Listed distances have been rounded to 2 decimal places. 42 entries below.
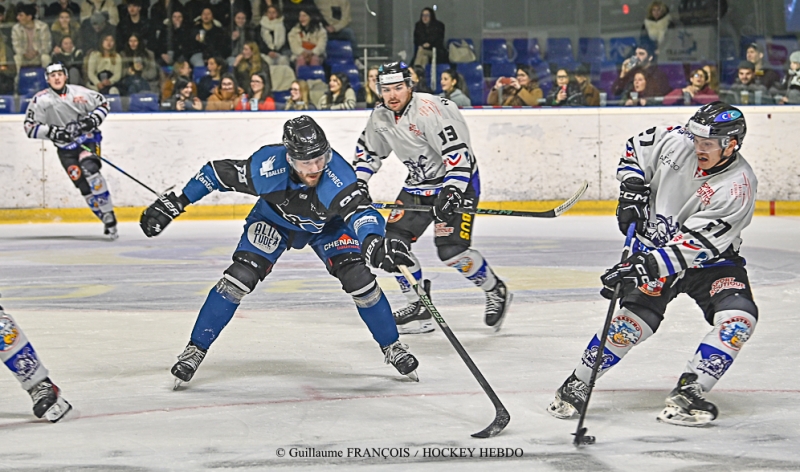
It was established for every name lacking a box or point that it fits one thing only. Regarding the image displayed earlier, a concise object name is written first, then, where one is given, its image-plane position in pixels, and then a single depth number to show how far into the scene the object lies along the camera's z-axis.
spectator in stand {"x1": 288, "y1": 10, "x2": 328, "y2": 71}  19.73
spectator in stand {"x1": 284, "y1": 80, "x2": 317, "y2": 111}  19.19
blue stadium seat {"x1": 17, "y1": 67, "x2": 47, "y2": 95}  19.02
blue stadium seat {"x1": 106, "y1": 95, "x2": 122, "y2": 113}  18.86
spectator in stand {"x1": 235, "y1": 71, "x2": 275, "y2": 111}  19.05
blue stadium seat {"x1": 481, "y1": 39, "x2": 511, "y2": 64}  19.53
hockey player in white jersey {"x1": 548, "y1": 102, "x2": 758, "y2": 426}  6.23
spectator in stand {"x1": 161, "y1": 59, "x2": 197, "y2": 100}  19.11
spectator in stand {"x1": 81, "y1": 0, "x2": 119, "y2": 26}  19.47
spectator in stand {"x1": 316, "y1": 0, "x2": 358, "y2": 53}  19.69
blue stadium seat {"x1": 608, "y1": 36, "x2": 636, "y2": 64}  19.42
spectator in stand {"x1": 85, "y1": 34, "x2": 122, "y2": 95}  19.14
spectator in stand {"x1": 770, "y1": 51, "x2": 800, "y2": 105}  18.91
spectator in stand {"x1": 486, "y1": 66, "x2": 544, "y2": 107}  19.28
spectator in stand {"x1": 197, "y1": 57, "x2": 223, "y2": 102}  19.12
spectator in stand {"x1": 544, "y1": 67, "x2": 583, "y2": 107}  19.20
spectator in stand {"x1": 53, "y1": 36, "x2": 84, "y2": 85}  19.19
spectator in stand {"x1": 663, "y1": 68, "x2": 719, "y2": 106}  19.14
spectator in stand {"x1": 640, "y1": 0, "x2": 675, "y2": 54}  19.39
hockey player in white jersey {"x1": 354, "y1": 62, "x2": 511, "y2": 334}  9.25
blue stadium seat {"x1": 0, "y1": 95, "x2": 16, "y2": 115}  18.72
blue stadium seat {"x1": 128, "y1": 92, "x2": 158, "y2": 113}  18.83
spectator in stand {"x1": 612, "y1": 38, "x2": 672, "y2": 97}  19.19
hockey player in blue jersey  7.01
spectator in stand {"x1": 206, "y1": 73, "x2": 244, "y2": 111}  19.05
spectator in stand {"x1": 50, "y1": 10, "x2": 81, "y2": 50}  19.37
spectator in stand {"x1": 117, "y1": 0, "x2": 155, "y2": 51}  19.41
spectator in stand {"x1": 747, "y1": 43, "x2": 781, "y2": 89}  19.19
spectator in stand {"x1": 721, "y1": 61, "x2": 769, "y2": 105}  19.11
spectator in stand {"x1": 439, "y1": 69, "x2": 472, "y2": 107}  19.28
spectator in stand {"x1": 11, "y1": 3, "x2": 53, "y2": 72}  19.27
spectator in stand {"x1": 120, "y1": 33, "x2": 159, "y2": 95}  19.12
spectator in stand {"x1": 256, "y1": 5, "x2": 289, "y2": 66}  19.66
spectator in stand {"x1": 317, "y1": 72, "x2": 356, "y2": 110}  19.12
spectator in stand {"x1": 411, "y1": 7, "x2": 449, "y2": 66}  19.44
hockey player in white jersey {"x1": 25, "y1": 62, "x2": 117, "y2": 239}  16.55
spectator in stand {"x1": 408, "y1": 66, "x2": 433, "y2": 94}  19.23
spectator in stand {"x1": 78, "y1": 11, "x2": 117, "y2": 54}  19.33
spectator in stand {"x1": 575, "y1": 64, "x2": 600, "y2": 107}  19.11
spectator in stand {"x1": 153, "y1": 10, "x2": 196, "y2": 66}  19.45
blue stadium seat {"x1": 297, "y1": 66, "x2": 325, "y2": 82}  19.55
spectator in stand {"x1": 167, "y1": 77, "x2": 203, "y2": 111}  18.94
